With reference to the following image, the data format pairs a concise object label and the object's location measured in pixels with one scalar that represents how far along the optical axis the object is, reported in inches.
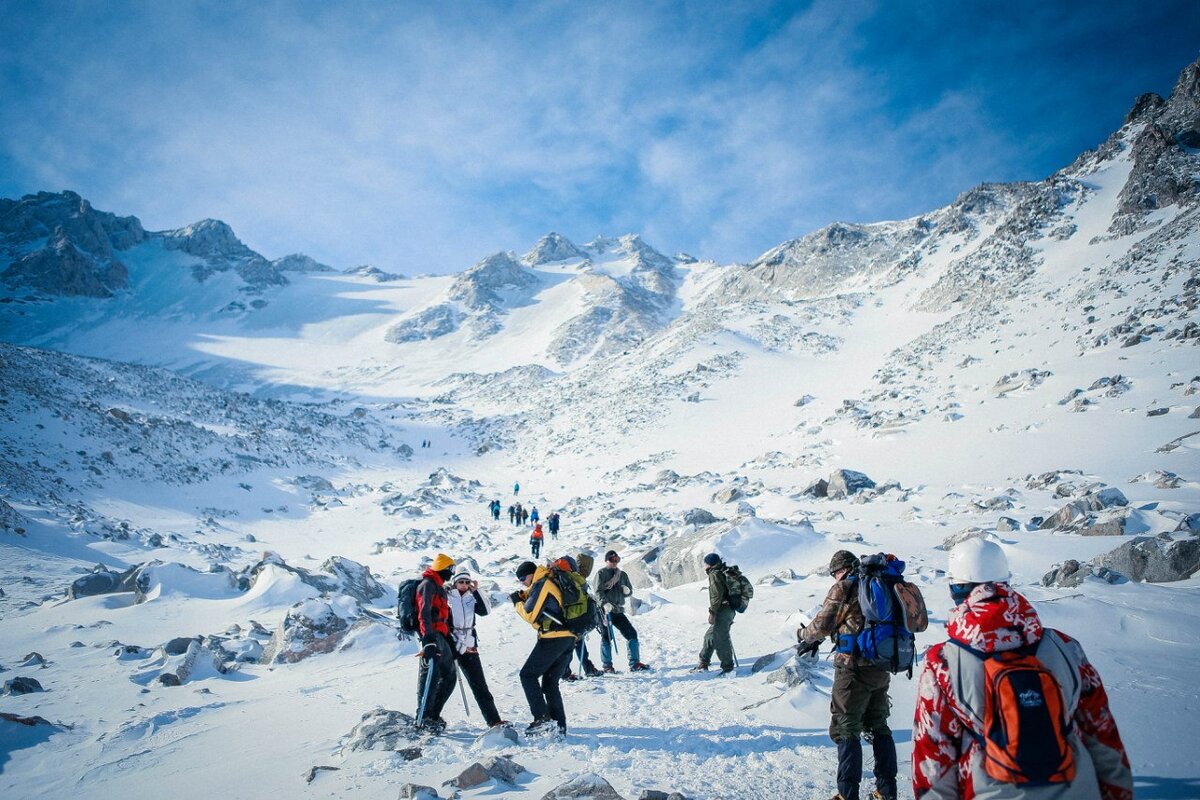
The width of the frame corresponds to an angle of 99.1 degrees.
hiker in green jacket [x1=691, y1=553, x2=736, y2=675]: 274.1
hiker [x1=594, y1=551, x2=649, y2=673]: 303.0
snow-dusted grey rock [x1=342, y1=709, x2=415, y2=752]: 199.2
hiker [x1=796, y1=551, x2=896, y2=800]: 156.1
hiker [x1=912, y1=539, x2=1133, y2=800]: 88.9
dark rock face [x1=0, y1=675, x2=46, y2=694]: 283.0
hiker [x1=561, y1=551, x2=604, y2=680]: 294.2
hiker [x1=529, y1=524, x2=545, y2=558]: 762.2
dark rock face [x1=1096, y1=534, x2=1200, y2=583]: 309.6
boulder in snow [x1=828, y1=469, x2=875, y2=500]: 744.3
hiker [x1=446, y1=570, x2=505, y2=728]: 221.9
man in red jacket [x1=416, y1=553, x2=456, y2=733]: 218.4
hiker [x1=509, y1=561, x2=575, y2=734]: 213.8
